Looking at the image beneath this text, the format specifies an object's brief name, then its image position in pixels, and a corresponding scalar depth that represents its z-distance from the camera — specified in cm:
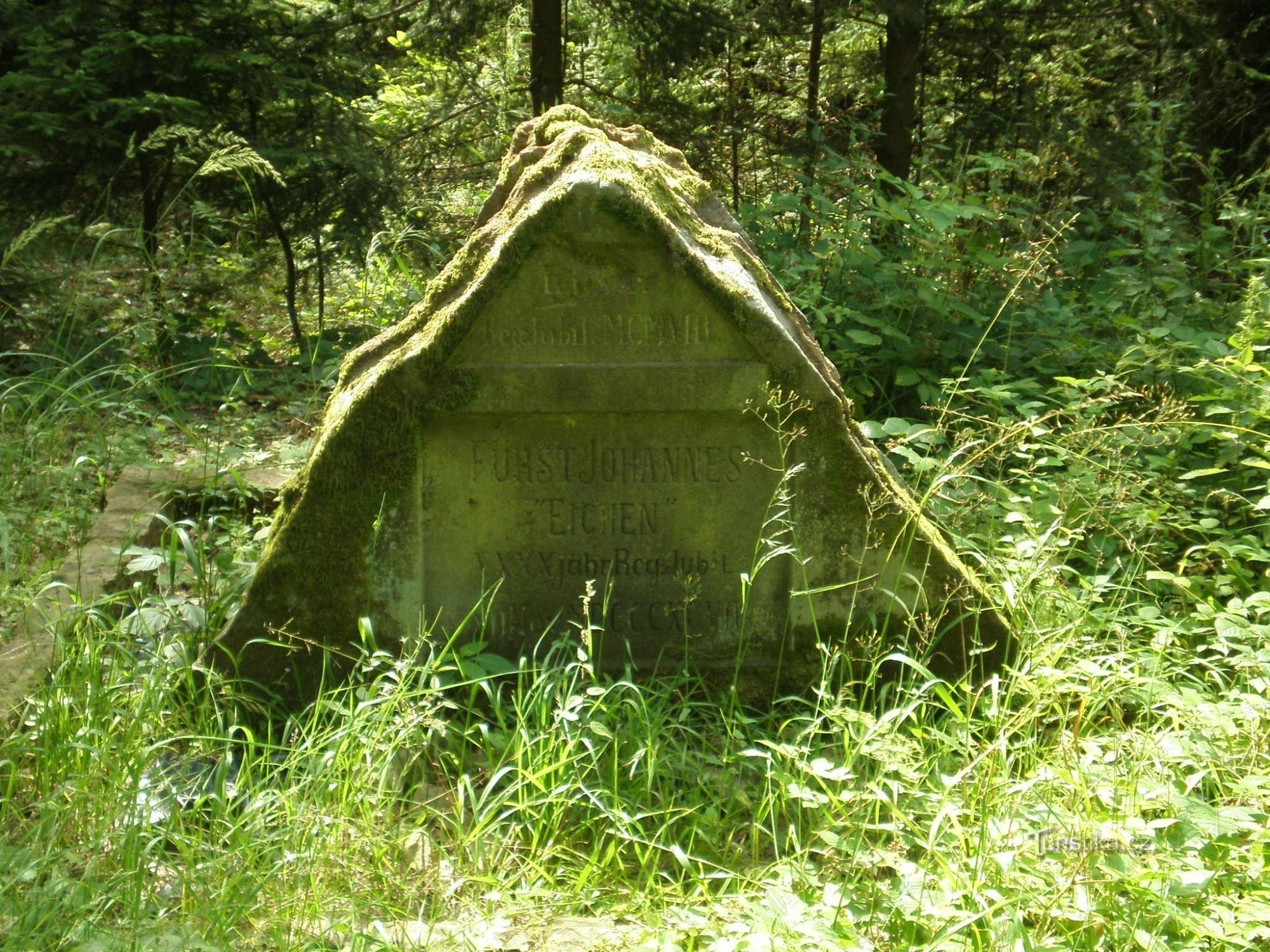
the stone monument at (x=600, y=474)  302
